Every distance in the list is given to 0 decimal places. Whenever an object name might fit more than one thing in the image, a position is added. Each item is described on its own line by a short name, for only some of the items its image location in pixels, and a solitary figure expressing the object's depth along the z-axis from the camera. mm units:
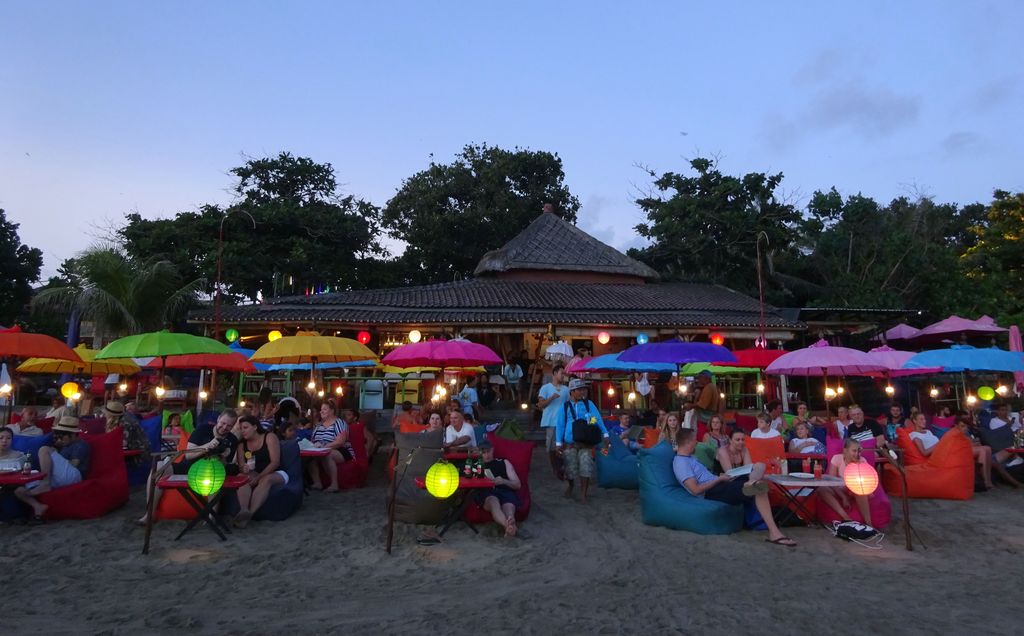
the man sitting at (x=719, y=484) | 5316
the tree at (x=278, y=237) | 21188
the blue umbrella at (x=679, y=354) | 8172
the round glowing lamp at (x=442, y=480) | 4965
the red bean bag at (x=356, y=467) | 7918
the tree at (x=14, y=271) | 21484
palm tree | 17359
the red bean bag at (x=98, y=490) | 5889
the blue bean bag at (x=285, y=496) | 5910
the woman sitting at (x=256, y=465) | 5867
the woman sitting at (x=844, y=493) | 5551
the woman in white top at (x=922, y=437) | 7723
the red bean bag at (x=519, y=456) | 6121
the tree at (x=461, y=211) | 27000
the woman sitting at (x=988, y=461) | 8078
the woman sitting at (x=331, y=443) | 7711
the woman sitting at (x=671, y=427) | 7184
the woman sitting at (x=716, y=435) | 6883
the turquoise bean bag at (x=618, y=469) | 8109
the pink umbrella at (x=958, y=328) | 15836
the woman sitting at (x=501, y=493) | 5668
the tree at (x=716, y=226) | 22484
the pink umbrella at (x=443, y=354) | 9030
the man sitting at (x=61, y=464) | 5773
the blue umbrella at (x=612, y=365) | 9878
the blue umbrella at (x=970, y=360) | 8711
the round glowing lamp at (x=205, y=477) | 5086
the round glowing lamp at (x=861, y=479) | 5215
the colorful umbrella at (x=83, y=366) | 9914
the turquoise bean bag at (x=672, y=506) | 5637
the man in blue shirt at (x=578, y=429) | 7297
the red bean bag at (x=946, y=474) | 7336
